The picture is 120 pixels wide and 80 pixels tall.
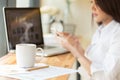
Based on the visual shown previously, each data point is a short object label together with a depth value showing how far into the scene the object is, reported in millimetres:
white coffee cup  1272
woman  1143
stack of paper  1173
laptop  1691
